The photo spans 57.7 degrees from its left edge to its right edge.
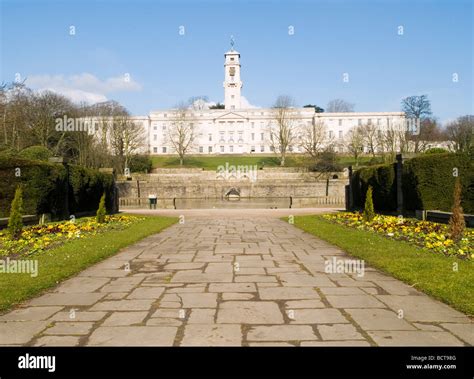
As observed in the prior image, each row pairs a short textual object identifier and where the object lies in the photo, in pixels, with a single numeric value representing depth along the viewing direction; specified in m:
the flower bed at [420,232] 8.20
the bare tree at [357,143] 63.53
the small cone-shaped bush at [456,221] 9.38
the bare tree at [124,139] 53.56
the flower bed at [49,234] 8.88
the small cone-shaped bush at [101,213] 14.98
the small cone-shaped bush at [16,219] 10.31
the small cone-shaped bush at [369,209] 14.73
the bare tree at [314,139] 64.81
